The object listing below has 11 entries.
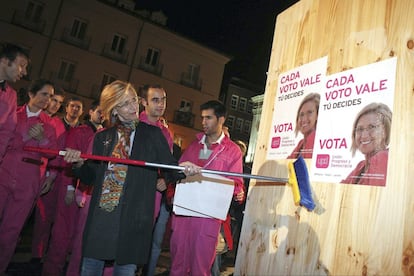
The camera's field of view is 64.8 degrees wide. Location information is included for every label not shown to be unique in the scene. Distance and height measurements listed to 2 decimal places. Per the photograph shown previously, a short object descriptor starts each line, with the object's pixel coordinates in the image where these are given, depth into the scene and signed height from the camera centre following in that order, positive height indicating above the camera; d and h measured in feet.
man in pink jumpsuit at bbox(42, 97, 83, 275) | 12.94 -2.83
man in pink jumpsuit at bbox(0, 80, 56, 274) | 11.90 -0.72
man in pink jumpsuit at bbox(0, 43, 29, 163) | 11.25 +2.12
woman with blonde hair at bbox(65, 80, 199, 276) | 8.71 -0.46
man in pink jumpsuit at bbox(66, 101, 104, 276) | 10.39 +0.43
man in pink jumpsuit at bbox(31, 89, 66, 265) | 14.76 -2.18
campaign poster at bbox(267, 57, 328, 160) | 8.16 +2.37
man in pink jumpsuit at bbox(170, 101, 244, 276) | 11.42 -1.26
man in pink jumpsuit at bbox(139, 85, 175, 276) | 13.50 +2.10
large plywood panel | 5.88 +0.28
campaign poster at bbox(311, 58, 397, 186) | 6.36 +1.78
